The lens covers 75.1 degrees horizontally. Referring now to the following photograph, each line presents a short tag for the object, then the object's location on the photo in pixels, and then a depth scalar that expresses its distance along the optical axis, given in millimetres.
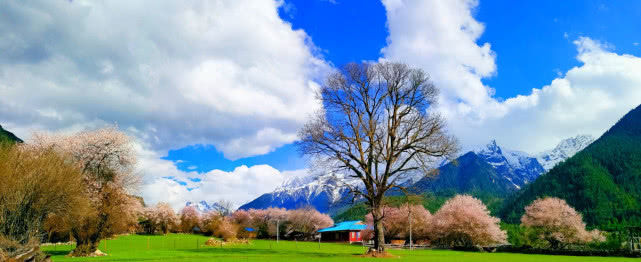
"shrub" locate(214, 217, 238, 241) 93550
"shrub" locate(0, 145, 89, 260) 26031
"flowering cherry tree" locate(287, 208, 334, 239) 124750
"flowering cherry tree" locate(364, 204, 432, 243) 78500
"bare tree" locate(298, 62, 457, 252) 35438
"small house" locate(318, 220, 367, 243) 114125
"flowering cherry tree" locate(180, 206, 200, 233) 127562
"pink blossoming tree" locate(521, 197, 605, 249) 61281
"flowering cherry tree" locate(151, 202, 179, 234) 109375
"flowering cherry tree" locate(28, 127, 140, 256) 39406
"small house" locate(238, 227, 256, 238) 109212
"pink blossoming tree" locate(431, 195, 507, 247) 64375
